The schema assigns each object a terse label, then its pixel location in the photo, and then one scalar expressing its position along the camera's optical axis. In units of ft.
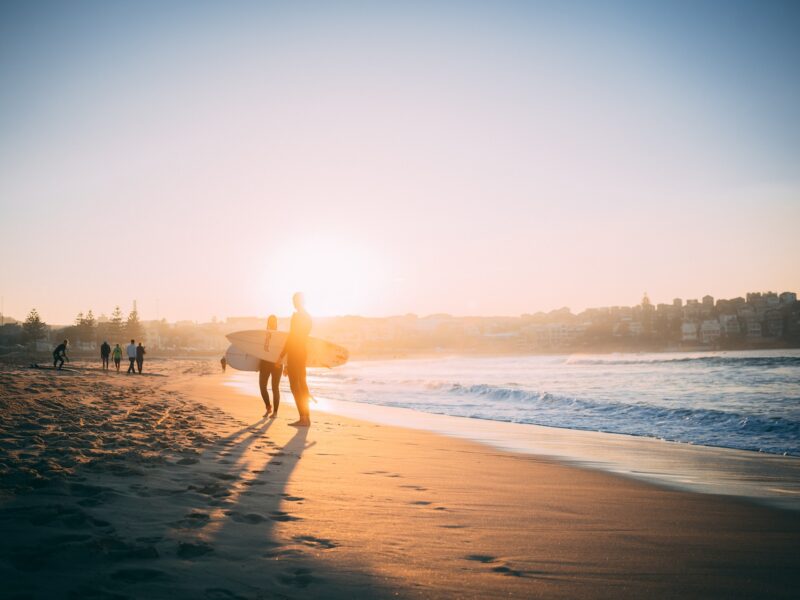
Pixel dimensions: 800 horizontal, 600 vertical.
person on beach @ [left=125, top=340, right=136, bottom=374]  84.25
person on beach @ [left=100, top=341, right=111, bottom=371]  94.73
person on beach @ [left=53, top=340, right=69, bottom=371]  76.77
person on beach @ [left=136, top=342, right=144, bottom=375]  86.64
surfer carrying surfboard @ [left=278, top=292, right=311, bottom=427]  29.94
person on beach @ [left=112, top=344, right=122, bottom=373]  92.81
